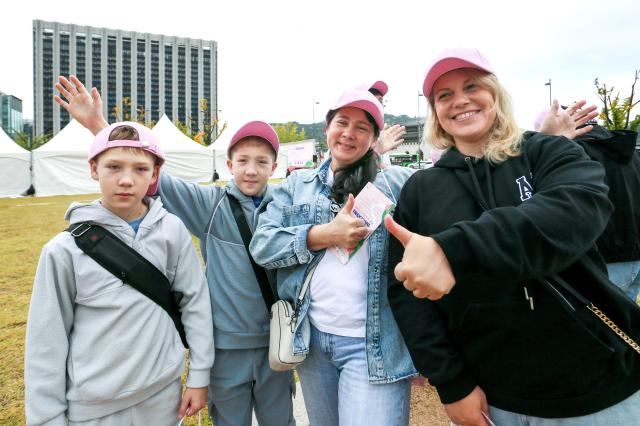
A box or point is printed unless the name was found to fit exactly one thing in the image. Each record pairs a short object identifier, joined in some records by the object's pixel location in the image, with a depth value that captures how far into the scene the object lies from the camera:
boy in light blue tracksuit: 1.92
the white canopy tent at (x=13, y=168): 17.42
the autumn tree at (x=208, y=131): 42.09
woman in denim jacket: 1.58
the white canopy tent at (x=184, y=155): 20.73
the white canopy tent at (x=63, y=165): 18.19
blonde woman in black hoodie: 0.95
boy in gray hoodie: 1.43
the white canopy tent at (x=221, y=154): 22.59
